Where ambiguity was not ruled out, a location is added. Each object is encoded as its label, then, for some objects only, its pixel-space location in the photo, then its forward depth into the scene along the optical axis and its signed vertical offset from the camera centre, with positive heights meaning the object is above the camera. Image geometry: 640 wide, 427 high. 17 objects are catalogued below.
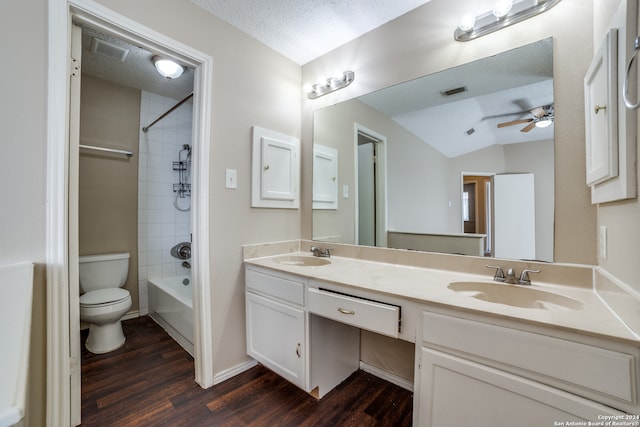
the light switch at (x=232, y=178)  1.75 +0.24
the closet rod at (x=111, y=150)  2.39 +0.61
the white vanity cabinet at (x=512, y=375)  0.73 -0.50
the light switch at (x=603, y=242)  0.99 -0.10
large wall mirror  1.29 +0.33
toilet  2.01 -0.66
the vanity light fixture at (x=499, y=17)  1.23 +0.96
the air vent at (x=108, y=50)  1.89 +1.23
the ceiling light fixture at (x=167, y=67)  1.99 +1.13
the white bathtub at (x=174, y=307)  2.11 -0.80
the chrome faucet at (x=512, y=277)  1.21 -0.29
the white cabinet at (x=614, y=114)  0.75 +0.32
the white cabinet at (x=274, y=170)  1.89 +0.34
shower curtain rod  2.58 +0.92
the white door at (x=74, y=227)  1.27 -0.06
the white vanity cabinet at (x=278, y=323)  1.47 -0.65
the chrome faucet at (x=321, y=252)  2.00 -0.28
